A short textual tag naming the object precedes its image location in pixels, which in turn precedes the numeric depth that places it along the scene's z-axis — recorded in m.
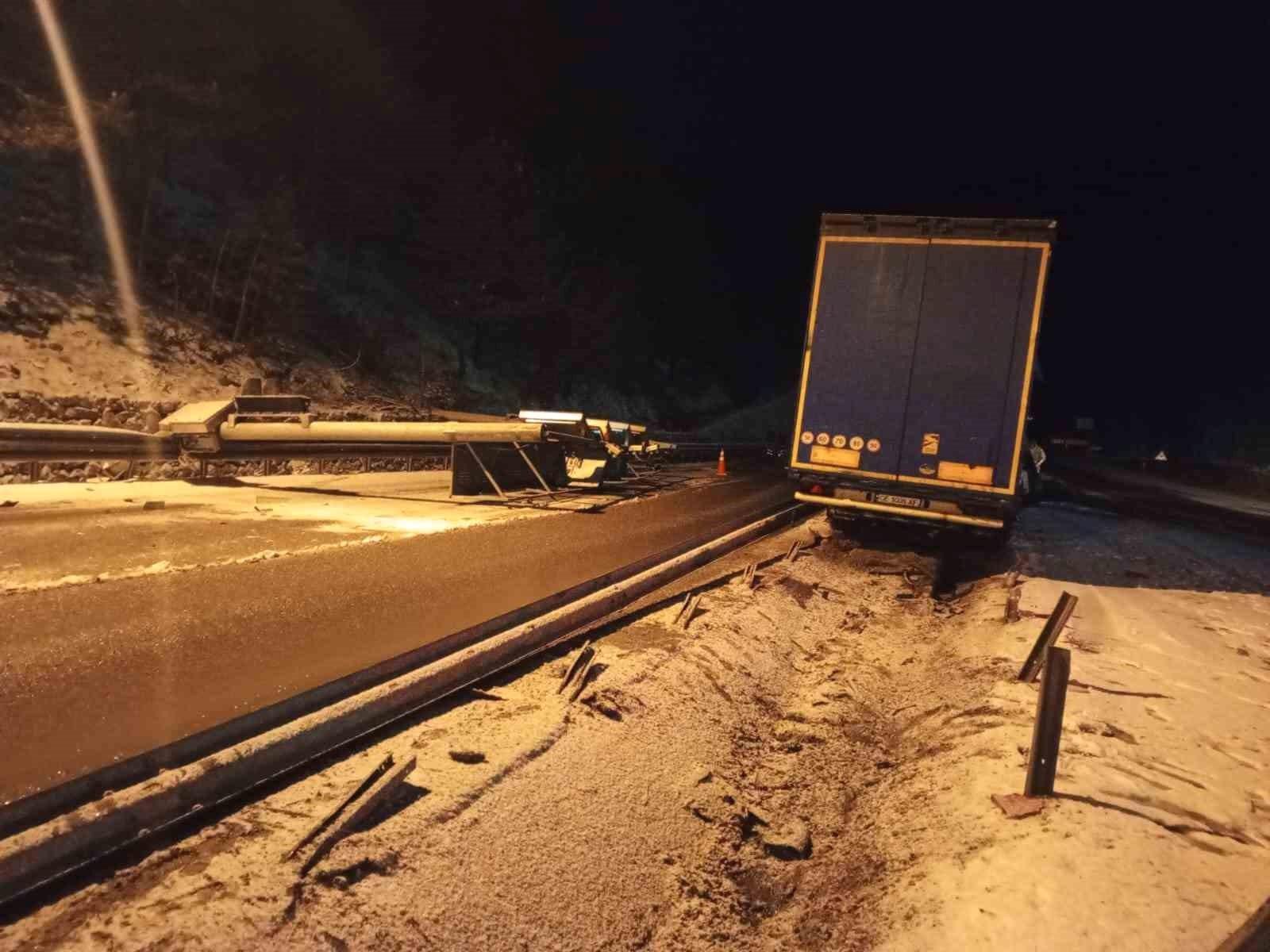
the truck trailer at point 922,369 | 10.07
